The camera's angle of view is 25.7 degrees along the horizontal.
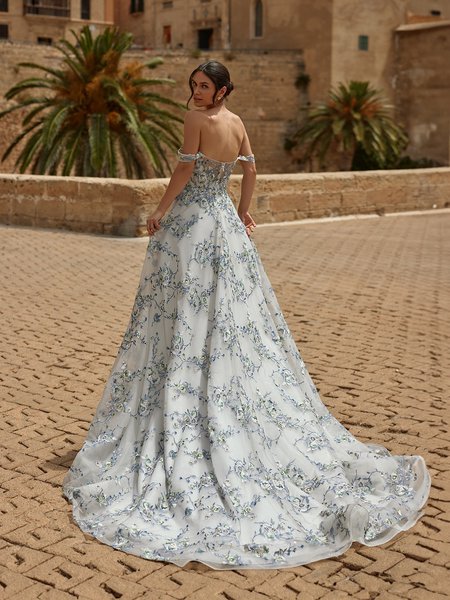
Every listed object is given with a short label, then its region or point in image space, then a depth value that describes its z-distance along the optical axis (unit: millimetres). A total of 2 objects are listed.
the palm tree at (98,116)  17703
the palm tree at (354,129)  32469
